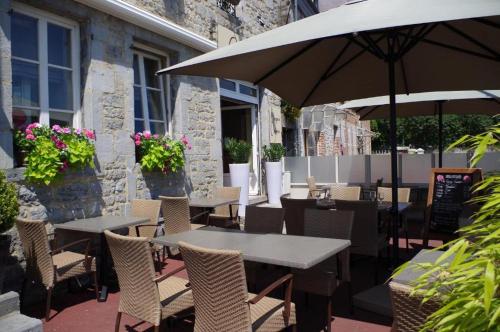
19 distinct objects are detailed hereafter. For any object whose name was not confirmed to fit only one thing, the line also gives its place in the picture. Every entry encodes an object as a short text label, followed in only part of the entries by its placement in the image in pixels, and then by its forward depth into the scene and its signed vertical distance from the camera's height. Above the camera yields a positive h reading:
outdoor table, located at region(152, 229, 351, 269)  2.70 -0.61
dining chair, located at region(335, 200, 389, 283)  4.21 -0.71
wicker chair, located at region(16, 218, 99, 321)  3.65 -0.89
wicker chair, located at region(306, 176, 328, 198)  8.87 -0.56
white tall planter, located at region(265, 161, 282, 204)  9.04 -0.37
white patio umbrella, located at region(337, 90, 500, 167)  6.48 +0.97
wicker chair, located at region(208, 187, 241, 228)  6.34 -0.78
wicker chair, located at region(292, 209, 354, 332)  3.19 -0.86
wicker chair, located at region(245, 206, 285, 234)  3.90 -0.54
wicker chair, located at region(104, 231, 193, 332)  2.76 -0.83
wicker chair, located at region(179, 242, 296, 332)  2.34 -0.76
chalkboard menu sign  5.06 -0.45
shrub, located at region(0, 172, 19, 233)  3.44 -0.30
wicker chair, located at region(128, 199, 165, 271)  5.10 -0.60
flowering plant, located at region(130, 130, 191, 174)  5.77 +0.19
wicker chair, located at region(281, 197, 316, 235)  4.67 -0.57
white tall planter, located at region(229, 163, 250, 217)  7.80 -0.27
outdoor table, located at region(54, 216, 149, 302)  4.16 -0.60
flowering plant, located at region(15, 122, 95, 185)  4.18 +0.18
